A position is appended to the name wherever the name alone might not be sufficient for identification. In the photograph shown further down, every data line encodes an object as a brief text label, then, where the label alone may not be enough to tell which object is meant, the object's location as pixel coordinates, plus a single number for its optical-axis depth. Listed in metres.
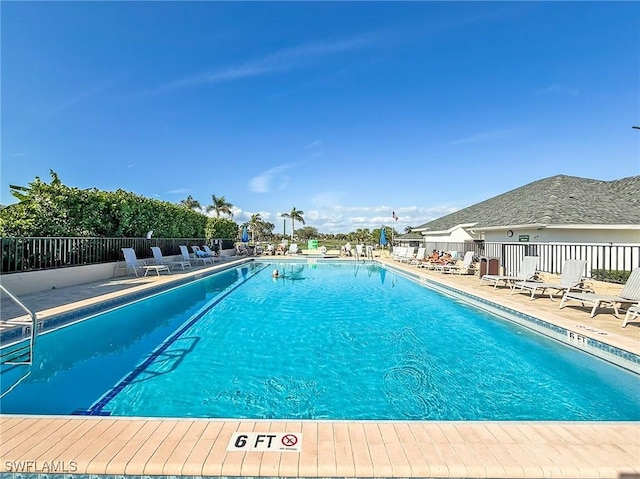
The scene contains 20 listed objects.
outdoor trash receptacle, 10.97
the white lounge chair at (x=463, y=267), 13.02
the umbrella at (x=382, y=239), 24.92
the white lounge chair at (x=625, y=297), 5.67
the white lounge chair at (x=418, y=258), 17.17
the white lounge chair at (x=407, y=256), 18.43
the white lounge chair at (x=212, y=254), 17.72
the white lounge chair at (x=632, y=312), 4.94
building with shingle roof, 11.73
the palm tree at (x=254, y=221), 47.88
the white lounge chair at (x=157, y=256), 12.66
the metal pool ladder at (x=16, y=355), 4.22
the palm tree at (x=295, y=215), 46.16
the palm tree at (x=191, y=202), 49.66
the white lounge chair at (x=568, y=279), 7.14
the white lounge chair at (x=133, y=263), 11.15
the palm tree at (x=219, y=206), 47.47
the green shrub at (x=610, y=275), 7.99
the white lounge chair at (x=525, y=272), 8.75
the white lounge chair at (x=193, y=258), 15.00
